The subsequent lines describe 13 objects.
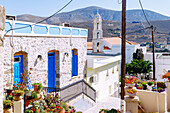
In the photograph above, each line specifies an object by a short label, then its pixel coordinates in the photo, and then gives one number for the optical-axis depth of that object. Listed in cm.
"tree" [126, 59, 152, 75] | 3322
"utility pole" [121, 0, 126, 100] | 752
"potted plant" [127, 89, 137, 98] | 702
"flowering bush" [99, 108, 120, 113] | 756
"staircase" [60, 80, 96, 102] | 1198
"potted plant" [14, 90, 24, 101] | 709
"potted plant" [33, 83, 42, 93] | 916
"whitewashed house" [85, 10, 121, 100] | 1512
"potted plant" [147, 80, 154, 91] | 1011
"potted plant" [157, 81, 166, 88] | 870
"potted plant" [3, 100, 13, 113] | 670
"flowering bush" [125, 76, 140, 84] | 772
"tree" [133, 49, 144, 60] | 4119
